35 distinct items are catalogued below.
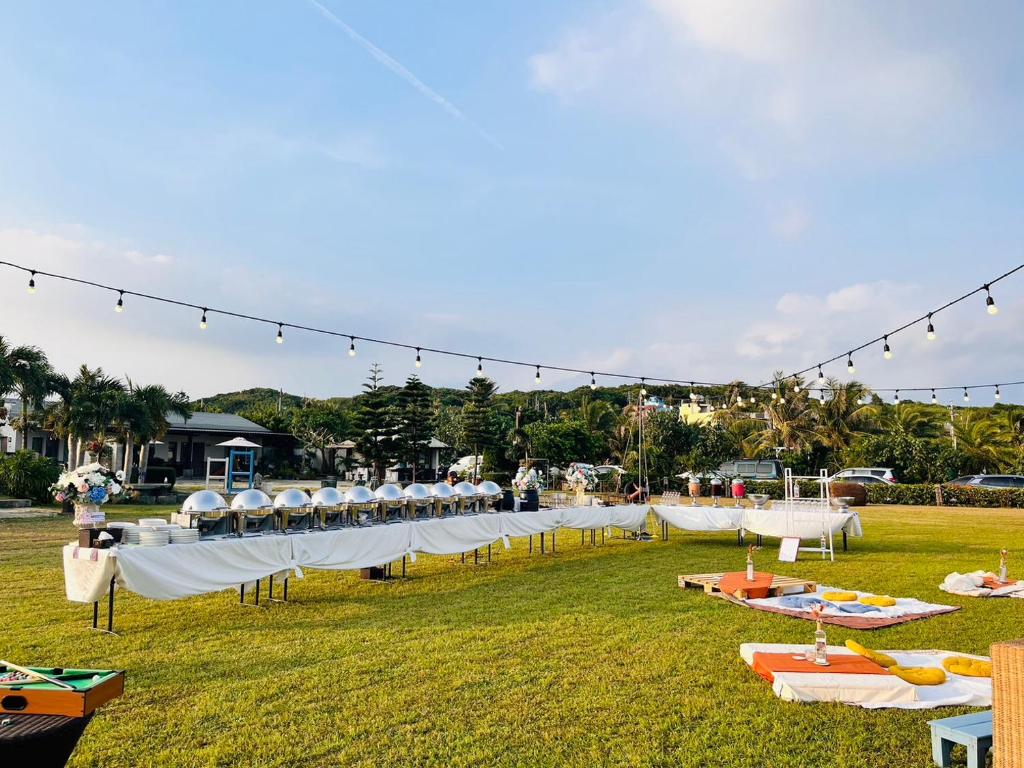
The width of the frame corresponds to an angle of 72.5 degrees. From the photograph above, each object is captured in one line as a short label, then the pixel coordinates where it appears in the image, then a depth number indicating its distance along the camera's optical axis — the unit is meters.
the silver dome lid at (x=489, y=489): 9.35
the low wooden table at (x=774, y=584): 7.41
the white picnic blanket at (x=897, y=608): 6.41
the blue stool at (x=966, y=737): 3.06
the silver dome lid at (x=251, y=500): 6.32
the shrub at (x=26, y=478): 17.08
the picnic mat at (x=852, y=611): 6.17
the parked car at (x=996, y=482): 22.45
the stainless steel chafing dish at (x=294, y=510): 6.66
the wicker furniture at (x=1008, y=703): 2.68
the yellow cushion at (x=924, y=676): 4.28
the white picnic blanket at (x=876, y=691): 4.03
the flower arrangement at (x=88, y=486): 5.56
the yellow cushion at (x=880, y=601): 6.81
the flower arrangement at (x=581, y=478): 11.73
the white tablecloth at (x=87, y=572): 5.18
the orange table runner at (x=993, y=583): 7.62
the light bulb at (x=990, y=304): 8.27
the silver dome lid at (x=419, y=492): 8.30
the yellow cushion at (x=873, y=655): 4.64
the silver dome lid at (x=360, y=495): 7.52
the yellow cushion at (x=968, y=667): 4.47
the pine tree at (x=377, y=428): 32.19
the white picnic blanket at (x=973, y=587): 7.42
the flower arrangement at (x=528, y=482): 10.21
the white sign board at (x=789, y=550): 10.02
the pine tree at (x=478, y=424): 33.12
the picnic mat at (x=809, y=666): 4.36
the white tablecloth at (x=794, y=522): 10.71
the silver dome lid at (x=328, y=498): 7.11
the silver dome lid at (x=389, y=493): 7.88
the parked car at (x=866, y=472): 24.42
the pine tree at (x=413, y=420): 32.62
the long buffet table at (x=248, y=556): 5.21
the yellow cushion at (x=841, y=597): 6.99
